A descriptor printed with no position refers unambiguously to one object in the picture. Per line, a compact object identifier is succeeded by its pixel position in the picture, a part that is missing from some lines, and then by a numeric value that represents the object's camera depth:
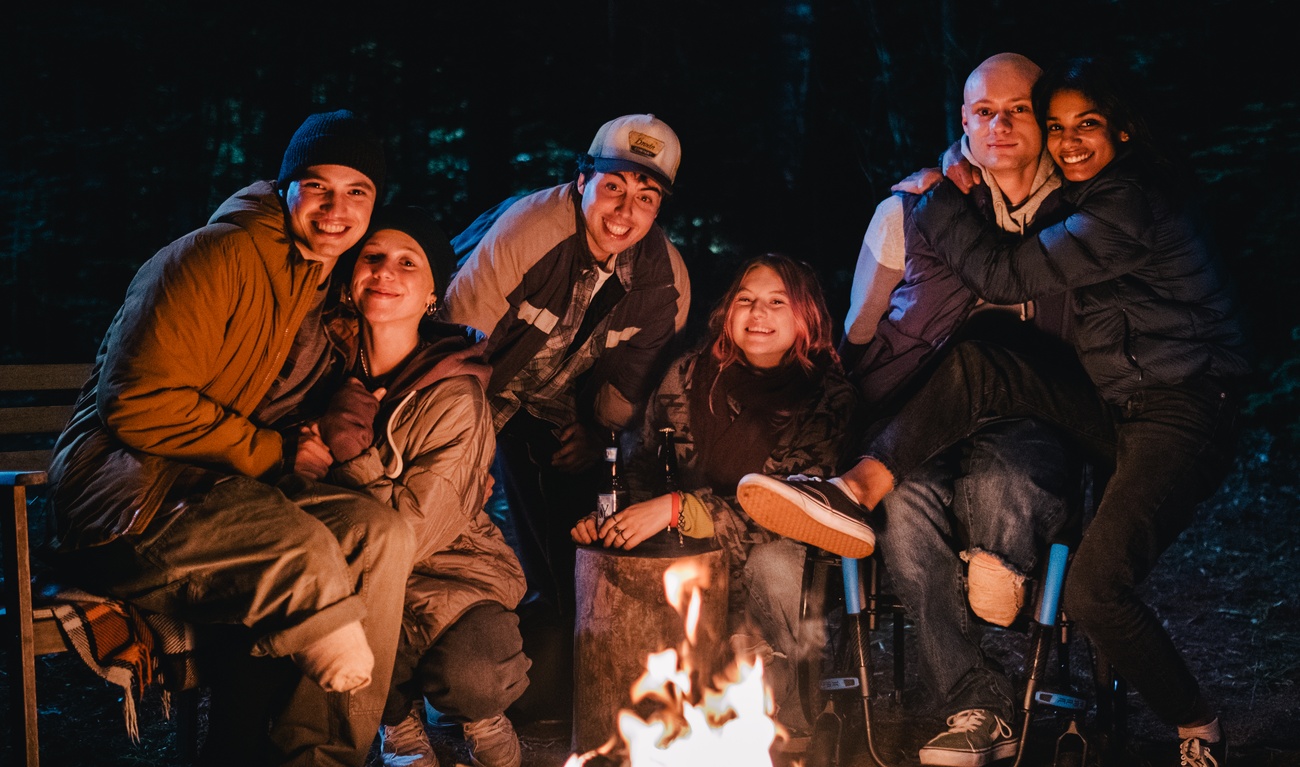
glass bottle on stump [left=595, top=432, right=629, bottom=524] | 4.15
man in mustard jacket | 3.02
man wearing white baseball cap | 4.58
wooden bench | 3.17
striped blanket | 3.20
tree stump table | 3.81
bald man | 3.64
